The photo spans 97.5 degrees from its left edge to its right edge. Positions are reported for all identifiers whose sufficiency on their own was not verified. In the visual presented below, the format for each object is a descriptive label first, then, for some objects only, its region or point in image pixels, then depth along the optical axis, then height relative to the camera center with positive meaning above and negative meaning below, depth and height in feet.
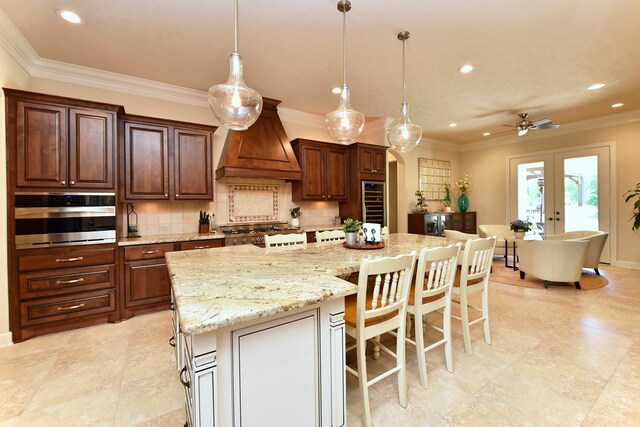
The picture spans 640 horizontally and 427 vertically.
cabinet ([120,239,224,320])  9.99 -2.39
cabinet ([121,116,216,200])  10.65 +2.17
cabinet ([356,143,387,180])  15.60 +2.88
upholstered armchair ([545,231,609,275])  14.51 -1.83
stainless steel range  11.87 -0.86
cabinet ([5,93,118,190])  8.39 +2.32
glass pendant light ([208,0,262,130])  5.99 +2.48
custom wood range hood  12.15 +2.76
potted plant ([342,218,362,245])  8.13 -0.53
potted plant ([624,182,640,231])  14.43 +0.38
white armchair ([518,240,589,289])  12.49 -2.22
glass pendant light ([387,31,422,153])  9.44 +2.68
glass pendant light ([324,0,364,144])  8.18 +2.73
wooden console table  19.52 -0.81
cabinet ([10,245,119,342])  8.50 -2.43
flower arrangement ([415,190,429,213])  20.76 +0.63
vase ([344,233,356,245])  8.11 -0.76
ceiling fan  14.25 +4.56
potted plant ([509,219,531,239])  16.19 -0.94
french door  17.54 +1.35
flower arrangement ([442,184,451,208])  23.29 +1.44
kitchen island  3.22 -1.77
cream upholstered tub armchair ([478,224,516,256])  18.92 -1.35
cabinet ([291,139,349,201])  14.57 +2.23
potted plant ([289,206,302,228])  15.02 -0.09
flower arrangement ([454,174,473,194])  22.77 +2.20
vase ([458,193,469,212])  22.63 +0.66
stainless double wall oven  8.46 -0.14
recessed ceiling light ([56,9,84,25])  7.58 +5.46
